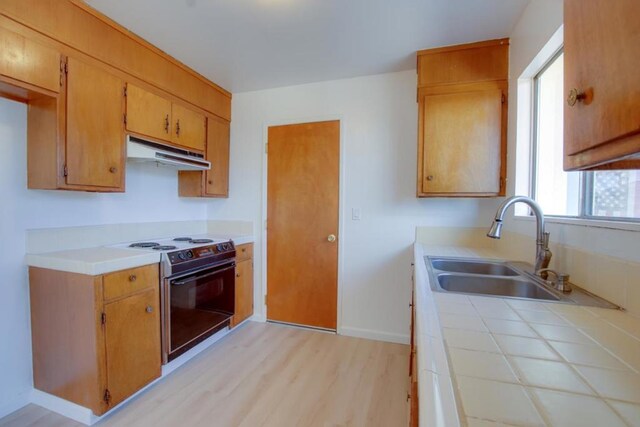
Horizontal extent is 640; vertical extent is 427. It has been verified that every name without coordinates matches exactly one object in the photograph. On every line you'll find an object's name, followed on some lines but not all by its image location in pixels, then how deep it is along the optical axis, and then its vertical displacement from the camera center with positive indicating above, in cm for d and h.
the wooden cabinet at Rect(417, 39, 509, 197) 196 +66
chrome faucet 122 -10
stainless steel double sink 98 -33
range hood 194 +40
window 103 +14
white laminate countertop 150 -31
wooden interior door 263 -15
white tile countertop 42 -31
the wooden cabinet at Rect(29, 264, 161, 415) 151 -75
